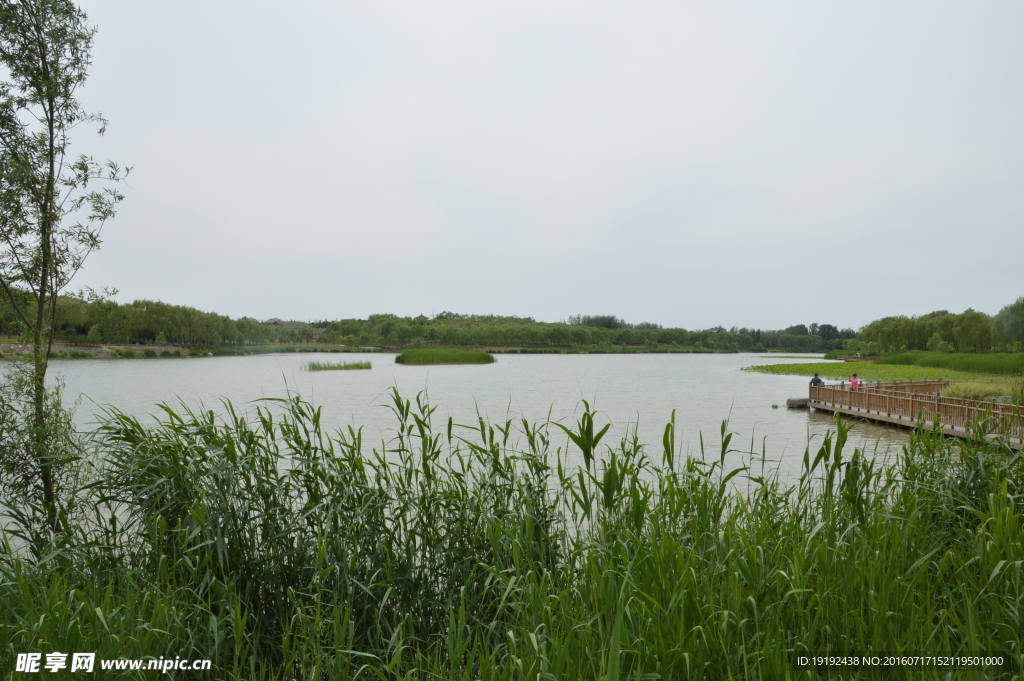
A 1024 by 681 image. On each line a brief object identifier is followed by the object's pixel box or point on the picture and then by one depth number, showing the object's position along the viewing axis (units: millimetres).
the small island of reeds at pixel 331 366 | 44375
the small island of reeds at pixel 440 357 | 60312
